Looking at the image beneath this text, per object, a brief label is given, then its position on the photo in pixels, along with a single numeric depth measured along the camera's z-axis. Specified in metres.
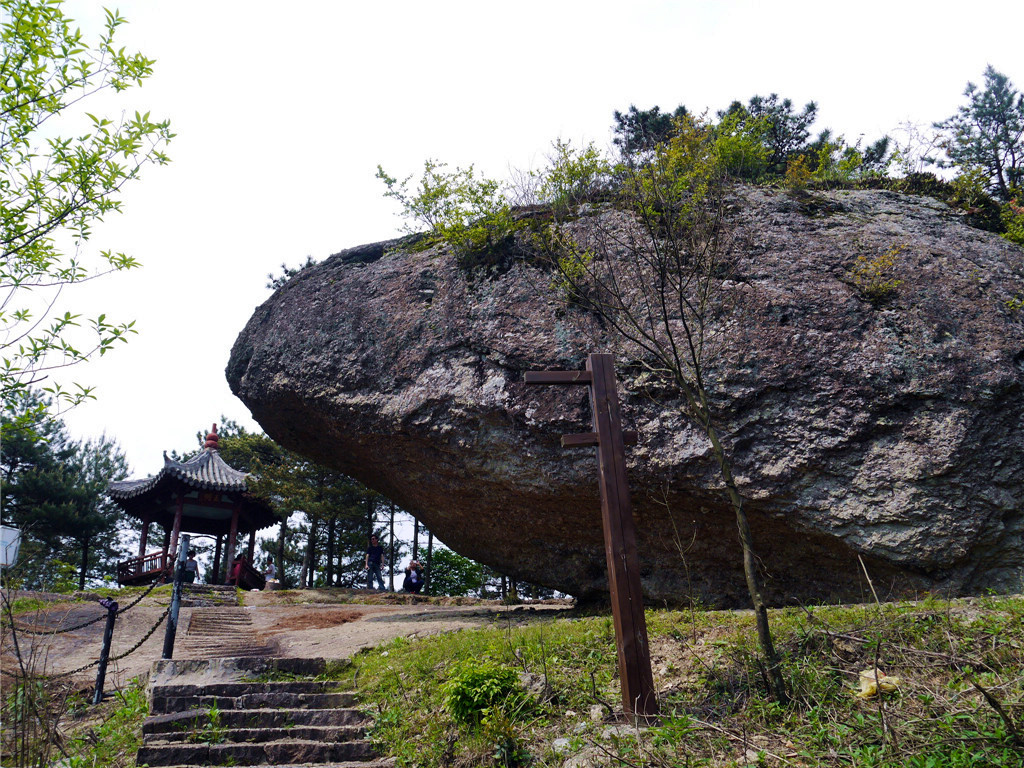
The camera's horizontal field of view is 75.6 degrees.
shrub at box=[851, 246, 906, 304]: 8.01
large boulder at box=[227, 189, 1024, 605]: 7.16
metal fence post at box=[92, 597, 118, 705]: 7.36
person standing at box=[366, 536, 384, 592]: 17.64
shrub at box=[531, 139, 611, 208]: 8.44
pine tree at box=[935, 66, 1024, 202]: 12.32
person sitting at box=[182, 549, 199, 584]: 17.92
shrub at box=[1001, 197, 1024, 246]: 8.74
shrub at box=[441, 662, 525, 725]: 4.98
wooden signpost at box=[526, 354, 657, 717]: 4.57
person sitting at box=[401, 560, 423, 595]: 15.95
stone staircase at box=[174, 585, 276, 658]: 9.37
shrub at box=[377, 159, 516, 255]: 10.15
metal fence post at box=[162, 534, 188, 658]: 7.78
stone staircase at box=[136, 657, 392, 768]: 5.55
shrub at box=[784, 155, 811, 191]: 9.77
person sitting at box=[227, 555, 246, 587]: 18.45
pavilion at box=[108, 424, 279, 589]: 18.62
